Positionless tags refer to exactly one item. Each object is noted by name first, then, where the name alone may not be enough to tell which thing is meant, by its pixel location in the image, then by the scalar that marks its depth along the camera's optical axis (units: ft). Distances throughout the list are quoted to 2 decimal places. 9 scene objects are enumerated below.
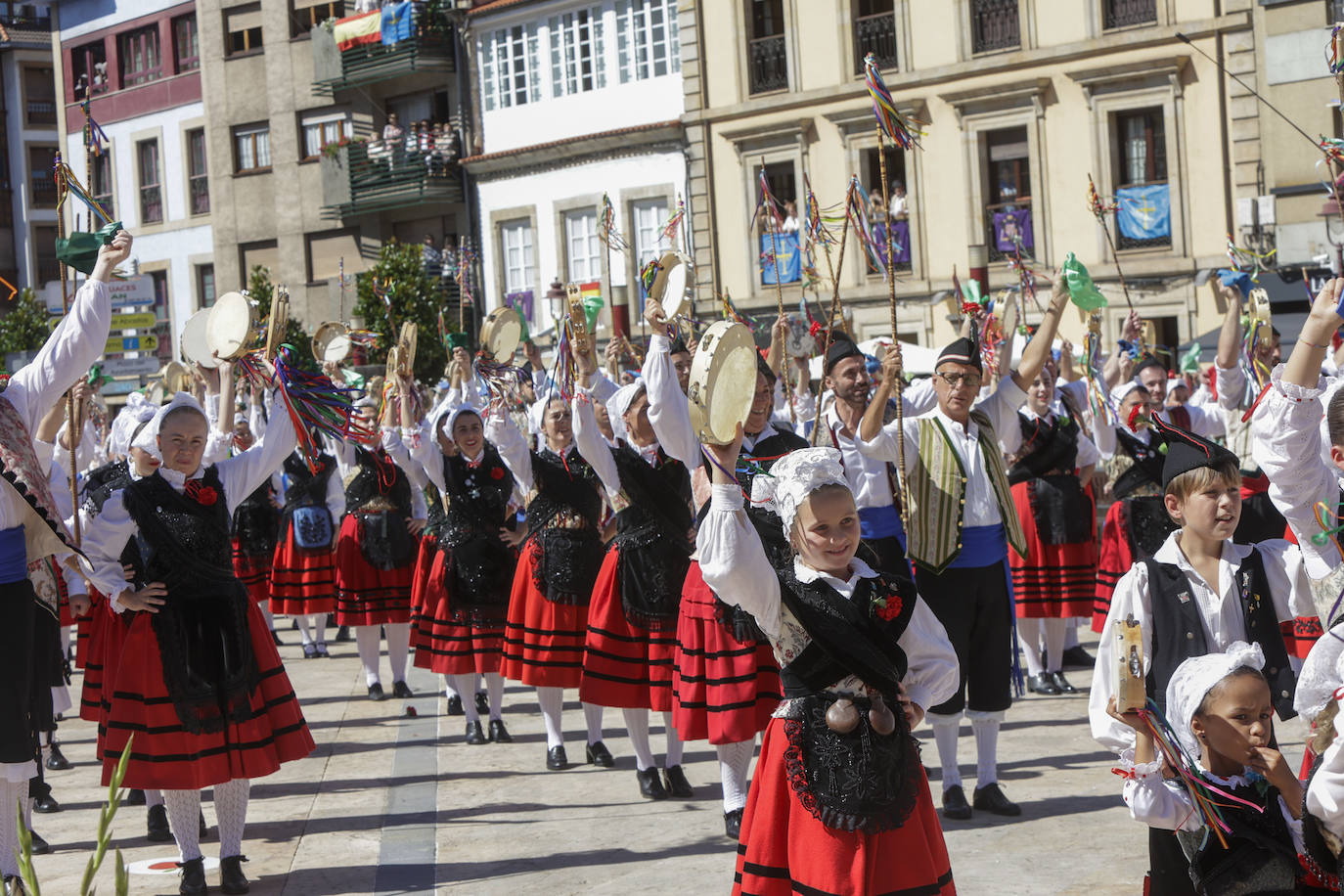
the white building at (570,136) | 96.63
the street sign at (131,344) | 75.20
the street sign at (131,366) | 73.05
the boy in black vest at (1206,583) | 15.40
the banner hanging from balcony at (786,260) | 86.79
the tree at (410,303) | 91.73
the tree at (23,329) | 115.85
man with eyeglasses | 23.07
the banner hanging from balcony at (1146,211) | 78.69
